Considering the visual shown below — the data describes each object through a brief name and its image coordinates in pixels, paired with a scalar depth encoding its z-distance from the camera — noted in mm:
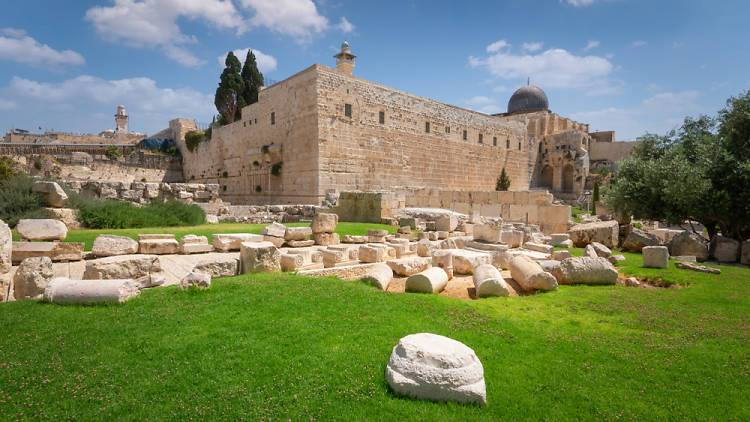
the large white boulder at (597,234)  10742
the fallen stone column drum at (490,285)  5680
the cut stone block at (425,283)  5777
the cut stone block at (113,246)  6590
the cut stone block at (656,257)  7316
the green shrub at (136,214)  9516
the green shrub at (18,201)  8383
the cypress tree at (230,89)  29500
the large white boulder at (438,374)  2770
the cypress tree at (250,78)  30328
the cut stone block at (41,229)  6571
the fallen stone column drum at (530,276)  5980
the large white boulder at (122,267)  5051
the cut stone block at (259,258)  5914
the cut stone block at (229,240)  8070
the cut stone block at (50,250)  5953
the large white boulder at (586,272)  6254
